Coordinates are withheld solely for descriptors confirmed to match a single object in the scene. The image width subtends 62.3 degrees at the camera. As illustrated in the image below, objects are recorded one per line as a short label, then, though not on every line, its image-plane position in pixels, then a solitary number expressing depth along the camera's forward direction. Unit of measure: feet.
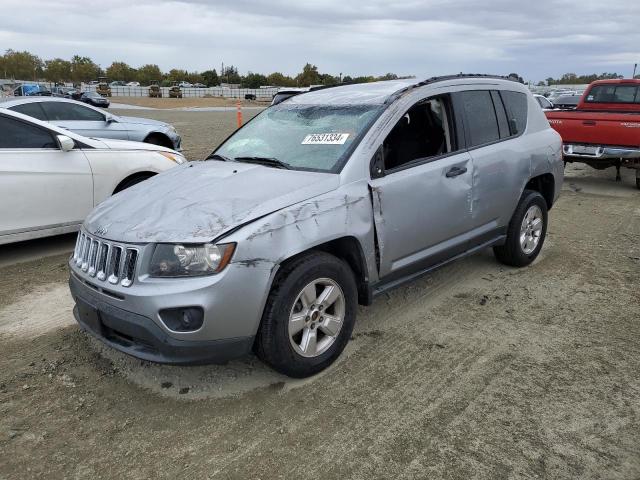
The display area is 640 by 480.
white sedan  17.19
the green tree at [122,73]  437.17
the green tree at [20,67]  411.54
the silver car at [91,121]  29.17
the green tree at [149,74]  423.64
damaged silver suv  9.12
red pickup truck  28.02
